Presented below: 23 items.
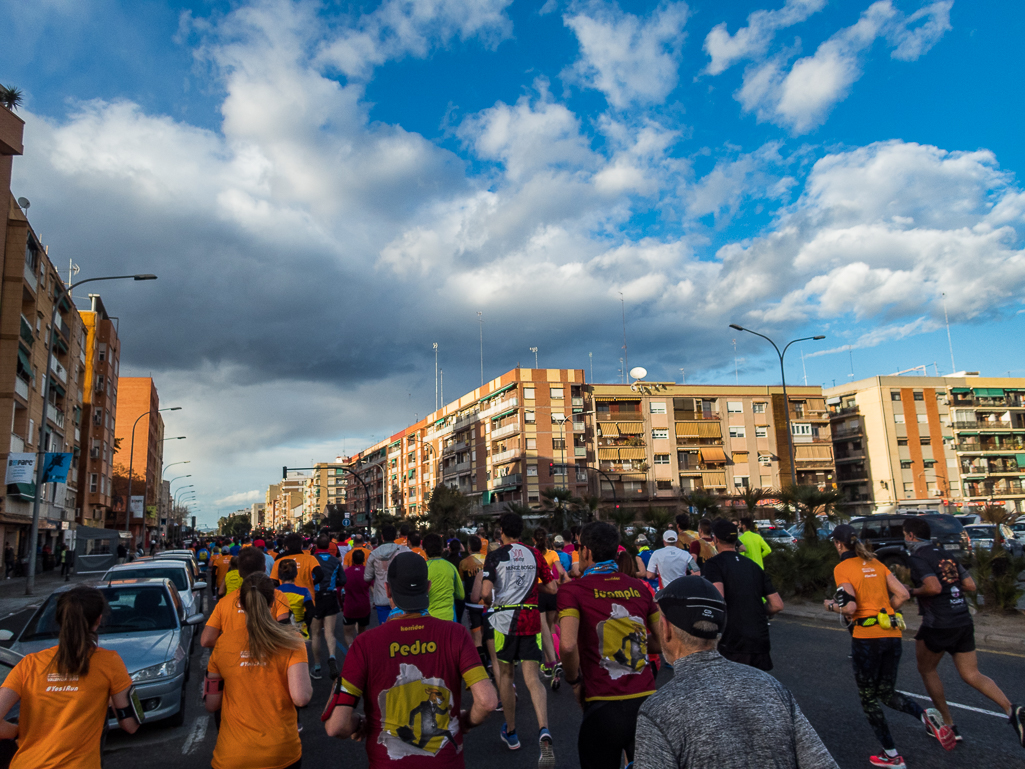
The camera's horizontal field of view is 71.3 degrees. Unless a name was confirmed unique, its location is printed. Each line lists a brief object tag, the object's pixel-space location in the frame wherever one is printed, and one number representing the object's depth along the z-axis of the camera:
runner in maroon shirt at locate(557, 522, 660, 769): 3.83
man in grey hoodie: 8.24
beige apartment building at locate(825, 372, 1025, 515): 72.75
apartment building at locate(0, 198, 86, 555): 33.09
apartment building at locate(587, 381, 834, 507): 68.25
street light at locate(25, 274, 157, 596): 23.36
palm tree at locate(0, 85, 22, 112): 32.44
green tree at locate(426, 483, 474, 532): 46.91
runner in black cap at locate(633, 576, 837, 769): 1.86
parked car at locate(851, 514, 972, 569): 19.25
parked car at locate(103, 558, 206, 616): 11.00
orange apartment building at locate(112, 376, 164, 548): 69.75
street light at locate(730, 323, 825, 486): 30.91
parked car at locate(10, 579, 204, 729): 6.64
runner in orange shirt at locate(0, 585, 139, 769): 3.20
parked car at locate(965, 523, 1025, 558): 22.95
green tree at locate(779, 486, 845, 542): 18.58
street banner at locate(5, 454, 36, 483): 26.45
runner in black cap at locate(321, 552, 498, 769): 2.94
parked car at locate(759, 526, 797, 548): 30.94
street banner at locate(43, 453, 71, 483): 25.08
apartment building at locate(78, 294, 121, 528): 54.22
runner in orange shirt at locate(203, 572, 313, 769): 3.41
